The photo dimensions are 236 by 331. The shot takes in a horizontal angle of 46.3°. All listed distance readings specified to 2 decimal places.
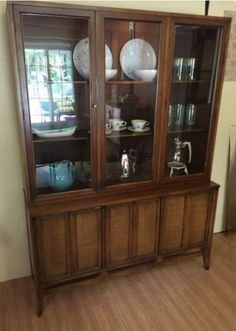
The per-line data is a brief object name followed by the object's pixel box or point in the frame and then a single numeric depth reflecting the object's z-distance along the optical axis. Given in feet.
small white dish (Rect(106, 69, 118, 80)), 5.69
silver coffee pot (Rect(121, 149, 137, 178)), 6.67
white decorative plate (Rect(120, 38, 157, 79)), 5.97
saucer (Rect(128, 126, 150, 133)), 6.41
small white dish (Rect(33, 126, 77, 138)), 5.67
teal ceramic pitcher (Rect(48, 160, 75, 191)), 5.96
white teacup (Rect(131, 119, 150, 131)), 6.39
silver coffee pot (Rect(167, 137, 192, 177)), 6.91
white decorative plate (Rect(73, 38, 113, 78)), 5.37
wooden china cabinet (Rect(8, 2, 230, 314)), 5.27
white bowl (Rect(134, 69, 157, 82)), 5.96
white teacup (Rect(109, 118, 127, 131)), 6.24
